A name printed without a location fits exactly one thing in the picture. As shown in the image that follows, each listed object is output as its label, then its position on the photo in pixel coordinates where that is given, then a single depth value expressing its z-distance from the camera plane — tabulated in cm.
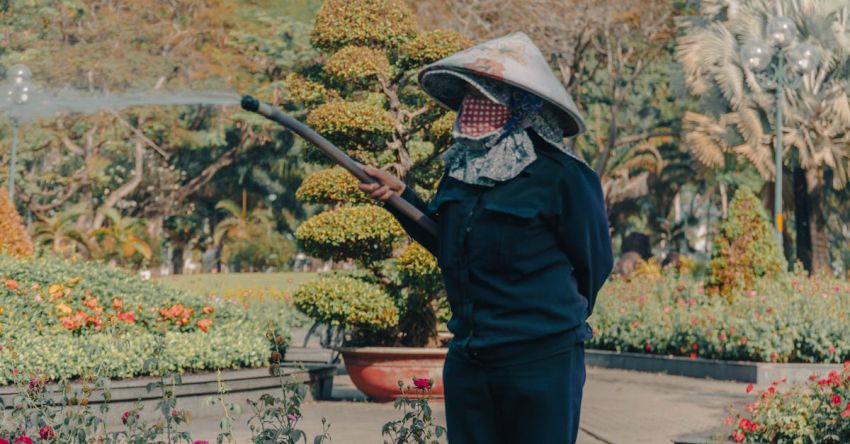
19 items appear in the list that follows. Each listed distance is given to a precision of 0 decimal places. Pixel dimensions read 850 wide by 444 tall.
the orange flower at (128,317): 1077
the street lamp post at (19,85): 1514
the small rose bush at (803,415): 784
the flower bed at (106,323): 945
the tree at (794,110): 2794
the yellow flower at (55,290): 1098
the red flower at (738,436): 825
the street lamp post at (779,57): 1908
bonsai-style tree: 1135
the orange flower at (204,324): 1143
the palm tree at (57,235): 3198
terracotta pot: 1098
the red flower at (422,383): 519
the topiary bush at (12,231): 1531
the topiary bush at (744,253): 1811
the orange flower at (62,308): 1078
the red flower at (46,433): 507
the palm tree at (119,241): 3434
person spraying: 373
